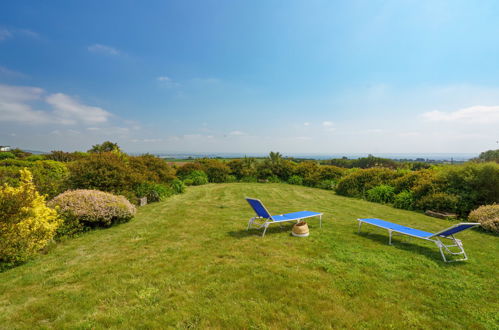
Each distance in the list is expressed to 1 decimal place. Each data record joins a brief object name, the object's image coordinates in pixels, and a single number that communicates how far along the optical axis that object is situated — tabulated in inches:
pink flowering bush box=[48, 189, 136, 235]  246.2
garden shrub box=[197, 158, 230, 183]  807.1
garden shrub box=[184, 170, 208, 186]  710.6
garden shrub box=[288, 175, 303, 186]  771.7
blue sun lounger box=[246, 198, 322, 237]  230.7
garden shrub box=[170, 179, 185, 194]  536.7
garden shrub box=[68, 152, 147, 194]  341.4
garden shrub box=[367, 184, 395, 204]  454.3
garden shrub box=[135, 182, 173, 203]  420.1
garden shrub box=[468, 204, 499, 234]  261.3
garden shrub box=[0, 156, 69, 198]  273.4
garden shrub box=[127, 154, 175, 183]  474.3
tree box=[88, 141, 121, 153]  1024.9
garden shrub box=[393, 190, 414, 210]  397.2
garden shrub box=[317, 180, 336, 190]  669.1
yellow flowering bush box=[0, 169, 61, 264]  173.5
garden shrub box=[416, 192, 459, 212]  344.5
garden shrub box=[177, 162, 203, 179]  764.6
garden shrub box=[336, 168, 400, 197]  518.3
